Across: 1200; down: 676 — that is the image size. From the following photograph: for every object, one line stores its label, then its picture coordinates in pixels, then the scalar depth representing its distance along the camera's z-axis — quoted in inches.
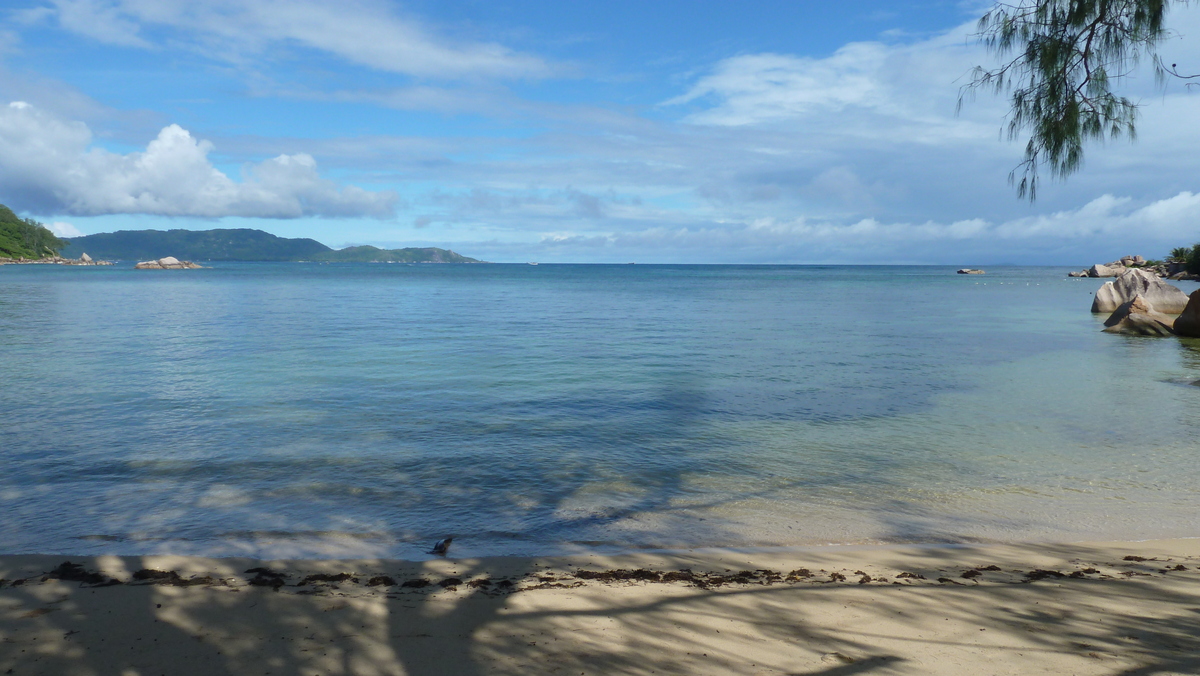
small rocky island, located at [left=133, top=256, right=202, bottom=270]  5319.9
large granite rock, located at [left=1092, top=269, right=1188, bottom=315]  1174.3
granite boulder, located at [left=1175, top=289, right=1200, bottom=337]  973.8
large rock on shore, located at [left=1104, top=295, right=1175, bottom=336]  1025.5
